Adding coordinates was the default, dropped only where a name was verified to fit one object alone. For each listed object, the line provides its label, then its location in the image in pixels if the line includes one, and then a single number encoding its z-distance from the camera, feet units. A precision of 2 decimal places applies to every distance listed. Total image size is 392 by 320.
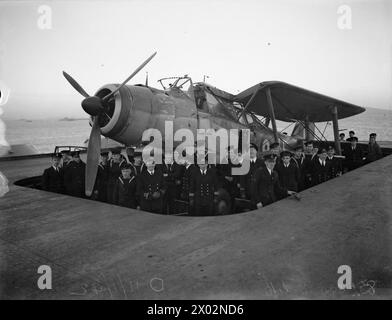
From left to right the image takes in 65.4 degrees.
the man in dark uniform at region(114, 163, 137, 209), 21.54
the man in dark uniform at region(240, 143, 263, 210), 23.40
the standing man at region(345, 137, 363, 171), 40.42
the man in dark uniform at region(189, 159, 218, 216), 20.47
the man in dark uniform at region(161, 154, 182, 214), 23.93
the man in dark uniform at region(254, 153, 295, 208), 20.03
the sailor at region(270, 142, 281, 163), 29.08
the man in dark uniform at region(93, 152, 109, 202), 27.40
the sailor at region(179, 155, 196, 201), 23.32
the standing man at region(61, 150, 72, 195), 25.70
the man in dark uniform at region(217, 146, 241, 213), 25.33
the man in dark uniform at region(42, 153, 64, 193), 25.04
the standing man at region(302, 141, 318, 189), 27.18
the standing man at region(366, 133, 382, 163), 38.89
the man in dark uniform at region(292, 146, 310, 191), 27.45
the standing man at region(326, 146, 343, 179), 26.71
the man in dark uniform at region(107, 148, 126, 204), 25.22
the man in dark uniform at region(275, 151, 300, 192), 22.35
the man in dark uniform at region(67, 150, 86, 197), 25.98
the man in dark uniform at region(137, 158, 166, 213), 20.47
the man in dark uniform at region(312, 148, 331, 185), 26.16
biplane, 24.25
